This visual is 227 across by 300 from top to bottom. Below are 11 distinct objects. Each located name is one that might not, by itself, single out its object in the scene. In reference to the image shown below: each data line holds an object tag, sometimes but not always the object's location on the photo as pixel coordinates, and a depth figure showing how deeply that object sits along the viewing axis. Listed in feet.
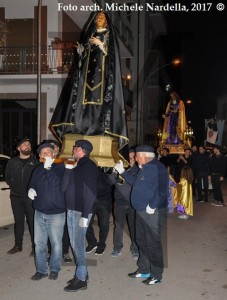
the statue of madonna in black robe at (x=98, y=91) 18.63
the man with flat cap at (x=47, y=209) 16.98
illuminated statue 50.94
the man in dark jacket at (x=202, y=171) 43.50
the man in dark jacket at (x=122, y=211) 21.33
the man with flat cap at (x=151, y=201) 16.83
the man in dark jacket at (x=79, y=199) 15.99
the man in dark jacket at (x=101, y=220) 21.79
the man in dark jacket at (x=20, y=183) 21.43
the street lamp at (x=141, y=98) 83.97
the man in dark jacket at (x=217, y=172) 41.98
